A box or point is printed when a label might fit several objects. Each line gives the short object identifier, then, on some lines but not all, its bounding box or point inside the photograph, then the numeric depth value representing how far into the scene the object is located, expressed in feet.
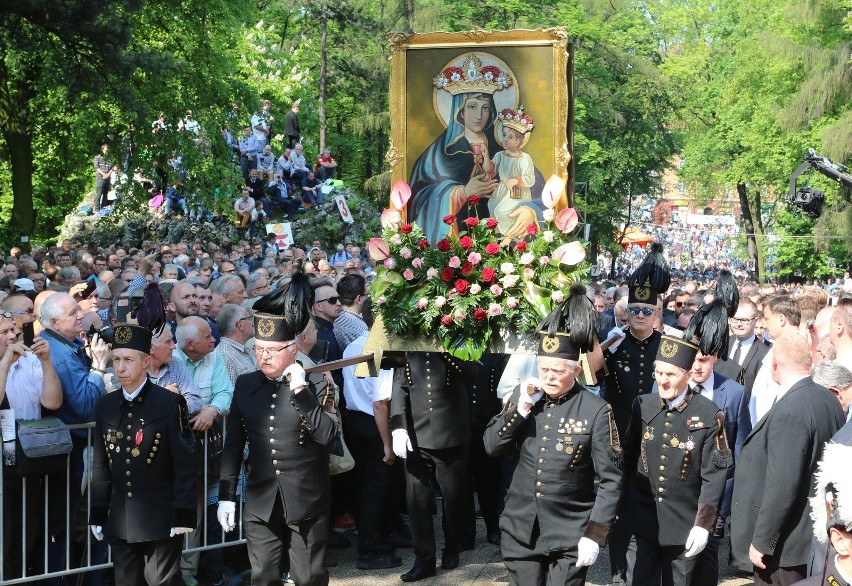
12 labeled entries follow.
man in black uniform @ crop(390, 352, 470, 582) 27.45
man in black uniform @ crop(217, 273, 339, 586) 21.61
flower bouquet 25.45
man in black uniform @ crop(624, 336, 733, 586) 20.95
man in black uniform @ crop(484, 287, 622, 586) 19.97
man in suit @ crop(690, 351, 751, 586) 24.53
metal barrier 22.93
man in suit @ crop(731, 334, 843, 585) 19.49
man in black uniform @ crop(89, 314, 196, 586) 21.27
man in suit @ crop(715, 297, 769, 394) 32.35
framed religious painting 29.27
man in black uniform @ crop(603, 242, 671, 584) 27.86
